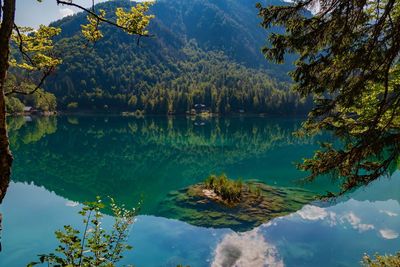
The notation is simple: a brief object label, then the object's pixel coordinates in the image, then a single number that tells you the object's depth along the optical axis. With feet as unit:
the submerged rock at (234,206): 80.49
